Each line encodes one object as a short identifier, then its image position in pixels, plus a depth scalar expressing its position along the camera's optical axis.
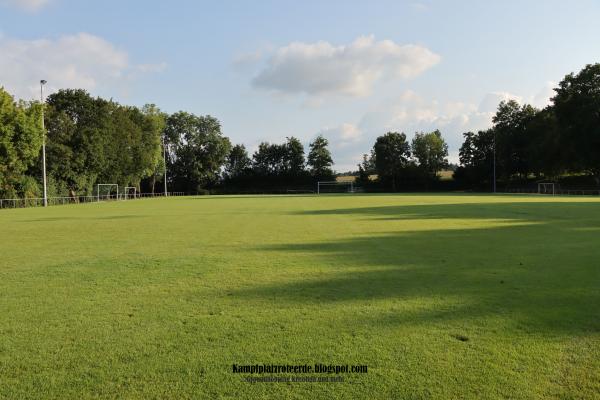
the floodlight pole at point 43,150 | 42.26
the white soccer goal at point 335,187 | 97.75
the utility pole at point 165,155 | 88.12
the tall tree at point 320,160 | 103.66
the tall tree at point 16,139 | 39.47
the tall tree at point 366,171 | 98.74
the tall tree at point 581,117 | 62.22
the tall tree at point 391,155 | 96.62
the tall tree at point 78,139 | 51.81
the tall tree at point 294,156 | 104.19
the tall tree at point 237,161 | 104.25
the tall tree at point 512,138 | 83.94
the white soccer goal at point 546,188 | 69.88
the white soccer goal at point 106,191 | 62.31
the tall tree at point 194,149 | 95.00
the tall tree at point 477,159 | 88.31
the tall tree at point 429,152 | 96.81
